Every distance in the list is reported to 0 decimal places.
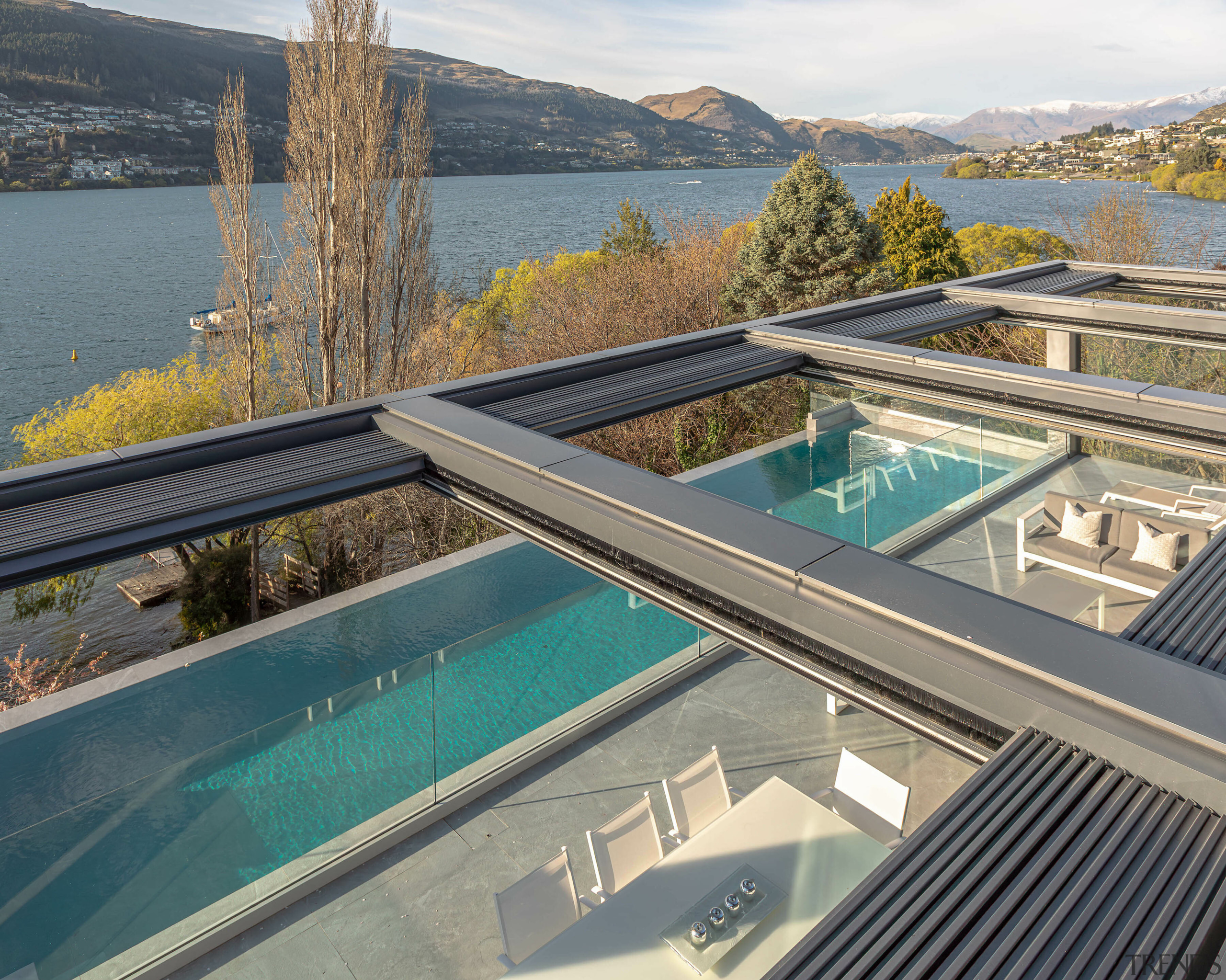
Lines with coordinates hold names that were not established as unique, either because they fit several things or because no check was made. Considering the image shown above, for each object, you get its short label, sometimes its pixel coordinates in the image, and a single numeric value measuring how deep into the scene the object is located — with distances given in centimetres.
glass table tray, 290
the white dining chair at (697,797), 392
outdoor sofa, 427
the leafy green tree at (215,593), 1235
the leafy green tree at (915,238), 2173
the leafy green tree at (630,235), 2619
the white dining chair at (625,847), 361
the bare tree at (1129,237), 1432
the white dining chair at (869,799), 385
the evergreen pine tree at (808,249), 1634
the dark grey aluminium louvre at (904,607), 124
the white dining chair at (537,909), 329
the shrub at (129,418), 1466
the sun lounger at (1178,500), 406
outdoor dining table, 293
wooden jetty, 1451
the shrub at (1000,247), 2739
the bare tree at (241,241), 1226
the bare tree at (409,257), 1362
